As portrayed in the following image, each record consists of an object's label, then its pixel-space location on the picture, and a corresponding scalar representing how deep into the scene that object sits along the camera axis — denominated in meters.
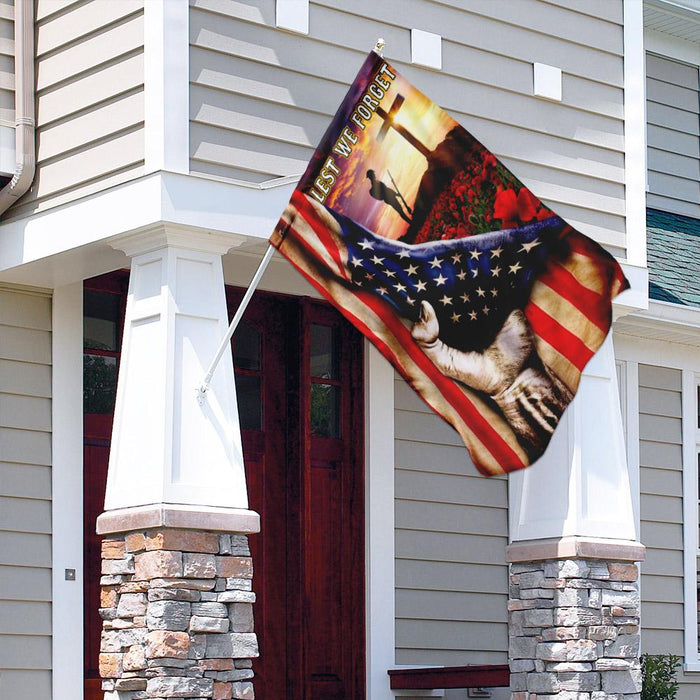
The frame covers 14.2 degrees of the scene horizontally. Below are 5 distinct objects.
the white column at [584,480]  17.17
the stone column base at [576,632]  16.63
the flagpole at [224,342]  14.25
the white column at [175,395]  14.56
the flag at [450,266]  14.16
